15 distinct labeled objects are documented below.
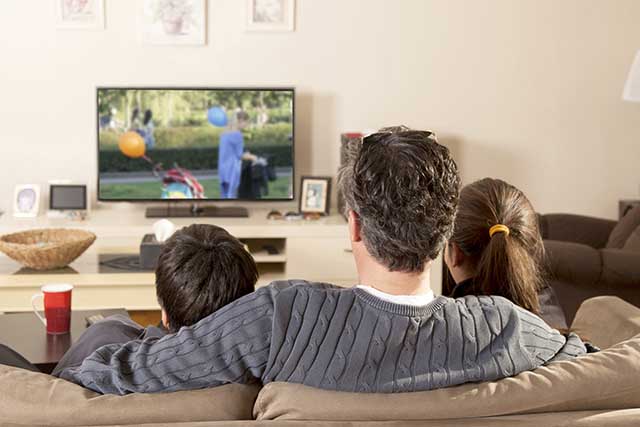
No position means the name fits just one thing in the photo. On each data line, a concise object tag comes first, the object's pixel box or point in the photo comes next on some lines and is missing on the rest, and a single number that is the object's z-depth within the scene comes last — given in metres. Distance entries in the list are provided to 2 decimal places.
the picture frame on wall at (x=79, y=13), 5.46
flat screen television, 5.46
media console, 5.27
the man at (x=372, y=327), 1.81
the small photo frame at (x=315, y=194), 5.60
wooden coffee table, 2.96
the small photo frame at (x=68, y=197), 5.45
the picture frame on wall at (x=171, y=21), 5.49
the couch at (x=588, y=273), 4.32
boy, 2.32
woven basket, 4.18
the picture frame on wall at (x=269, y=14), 5.54
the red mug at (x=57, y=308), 3.13
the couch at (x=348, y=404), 1.77
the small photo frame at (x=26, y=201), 5.44
